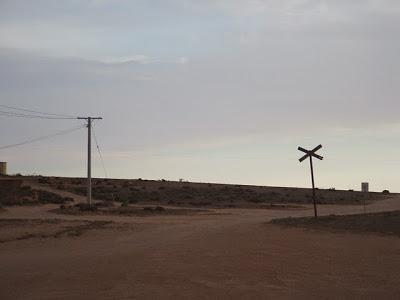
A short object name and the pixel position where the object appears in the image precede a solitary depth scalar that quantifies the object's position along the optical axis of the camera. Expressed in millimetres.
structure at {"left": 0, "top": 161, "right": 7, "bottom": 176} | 94381
